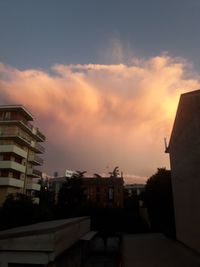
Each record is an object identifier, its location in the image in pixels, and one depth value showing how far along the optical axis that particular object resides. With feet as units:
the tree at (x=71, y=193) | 151.02
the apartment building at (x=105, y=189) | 198.29
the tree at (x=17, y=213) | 67.67
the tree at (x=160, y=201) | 89.49
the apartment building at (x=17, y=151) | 114.62
